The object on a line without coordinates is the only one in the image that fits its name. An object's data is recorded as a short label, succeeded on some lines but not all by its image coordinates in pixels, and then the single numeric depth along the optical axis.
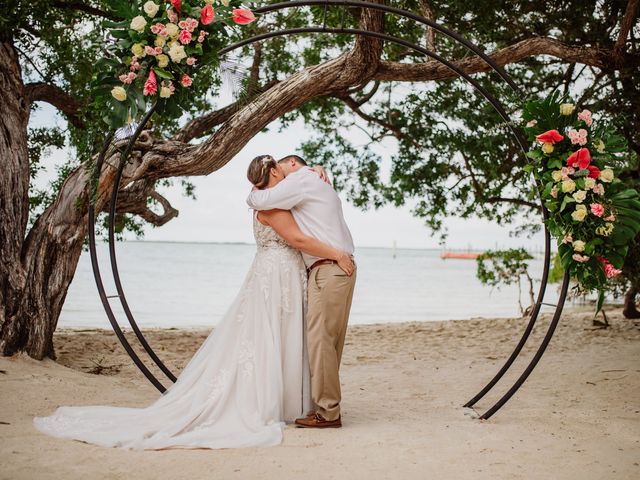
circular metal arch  4.61
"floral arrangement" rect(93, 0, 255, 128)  4.21
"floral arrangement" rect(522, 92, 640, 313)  4.38
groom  4.61
